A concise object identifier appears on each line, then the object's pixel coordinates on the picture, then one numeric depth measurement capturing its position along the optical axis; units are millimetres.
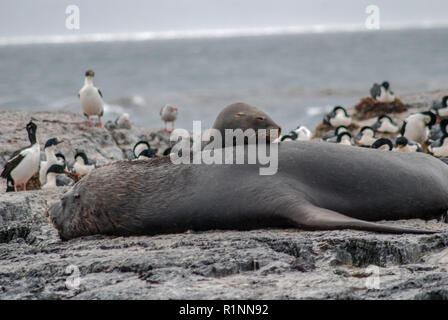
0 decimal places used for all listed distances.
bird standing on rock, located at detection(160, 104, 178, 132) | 17188
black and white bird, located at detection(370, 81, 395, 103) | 17141
